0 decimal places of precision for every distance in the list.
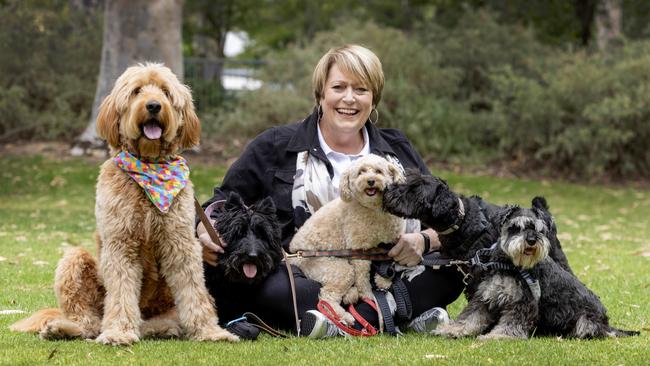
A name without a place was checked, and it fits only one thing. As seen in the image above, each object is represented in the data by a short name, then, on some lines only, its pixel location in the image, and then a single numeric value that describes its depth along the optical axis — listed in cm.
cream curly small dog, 511
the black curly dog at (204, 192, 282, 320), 500
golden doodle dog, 452
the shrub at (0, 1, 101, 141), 1705
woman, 537
